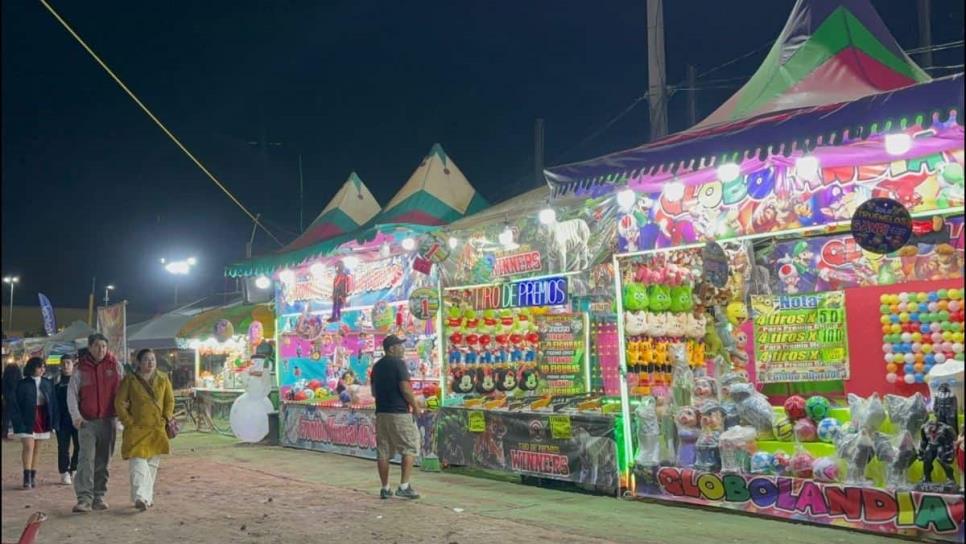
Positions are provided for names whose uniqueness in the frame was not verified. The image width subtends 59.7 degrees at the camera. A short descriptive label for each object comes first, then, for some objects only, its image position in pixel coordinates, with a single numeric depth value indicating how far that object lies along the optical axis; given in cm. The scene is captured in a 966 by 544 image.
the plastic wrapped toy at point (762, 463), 783
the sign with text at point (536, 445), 930
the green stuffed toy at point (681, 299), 964
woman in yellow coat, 864
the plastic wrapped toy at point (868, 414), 727
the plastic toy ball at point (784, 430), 817
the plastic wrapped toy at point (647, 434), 885
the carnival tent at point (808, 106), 625
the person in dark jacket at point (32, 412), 1079
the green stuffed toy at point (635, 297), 934
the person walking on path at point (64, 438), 1107
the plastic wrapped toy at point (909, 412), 701
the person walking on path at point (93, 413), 884
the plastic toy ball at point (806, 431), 798
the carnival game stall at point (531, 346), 960
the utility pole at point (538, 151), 2489
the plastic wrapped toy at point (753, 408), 819
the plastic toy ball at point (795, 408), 824
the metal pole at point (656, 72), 1282
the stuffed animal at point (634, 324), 930
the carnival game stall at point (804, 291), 688
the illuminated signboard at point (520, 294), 1009
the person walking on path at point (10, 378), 1140
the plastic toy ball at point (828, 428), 769
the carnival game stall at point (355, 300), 1235
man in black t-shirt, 931
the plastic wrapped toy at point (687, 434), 852
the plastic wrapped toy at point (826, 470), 732
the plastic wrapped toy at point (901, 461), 691
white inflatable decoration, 1537
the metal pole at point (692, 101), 1889
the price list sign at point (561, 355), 1102
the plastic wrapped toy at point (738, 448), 802
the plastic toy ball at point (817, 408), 818
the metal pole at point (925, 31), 1498
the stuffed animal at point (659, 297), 950
